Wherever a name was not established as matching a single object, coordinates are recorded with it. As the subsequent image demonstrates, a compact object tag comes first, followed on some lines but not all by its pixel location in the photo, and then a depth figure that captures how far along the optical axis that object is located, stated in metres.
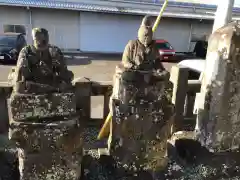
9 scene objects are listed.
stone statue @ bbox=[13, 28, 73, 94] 1.99
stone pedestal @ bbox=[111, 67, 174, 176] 2.25
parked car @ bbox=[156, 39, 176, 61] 11.49
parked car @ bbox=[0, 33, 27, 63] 9.20
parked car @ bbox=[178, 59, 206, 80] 6.00
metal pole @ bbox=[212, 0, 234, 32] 6.51
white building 11.83
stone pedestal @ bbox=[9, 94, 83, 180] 2.06
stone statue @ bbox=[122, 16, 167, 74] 2.25
